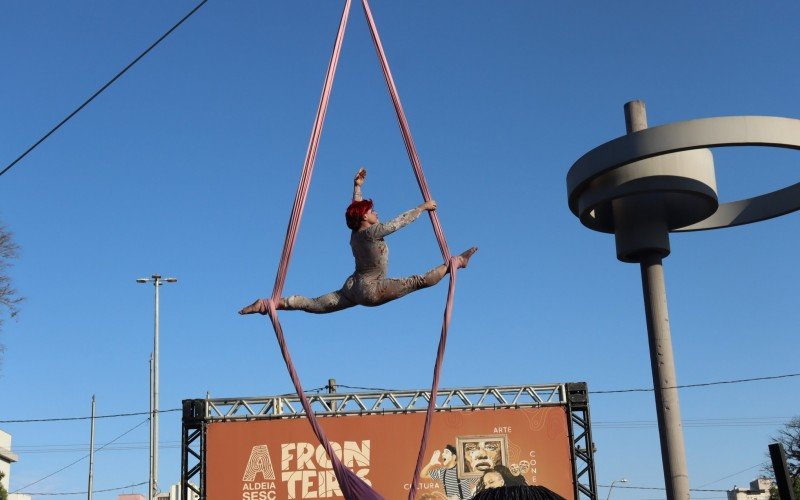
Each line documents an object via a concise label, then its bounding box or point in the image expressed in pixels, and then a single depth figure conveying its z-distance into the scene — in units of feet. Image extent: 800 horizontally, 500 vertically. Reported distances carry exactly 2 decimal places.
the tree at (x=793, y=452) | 166.36
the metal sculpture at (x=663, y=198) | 70.03
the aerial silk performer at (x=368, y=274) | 27.76
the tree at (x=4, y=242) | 70.78
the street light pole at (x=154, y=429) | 90.68
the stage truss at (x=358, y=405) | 74.79
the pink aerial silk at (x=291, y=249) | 25.40
